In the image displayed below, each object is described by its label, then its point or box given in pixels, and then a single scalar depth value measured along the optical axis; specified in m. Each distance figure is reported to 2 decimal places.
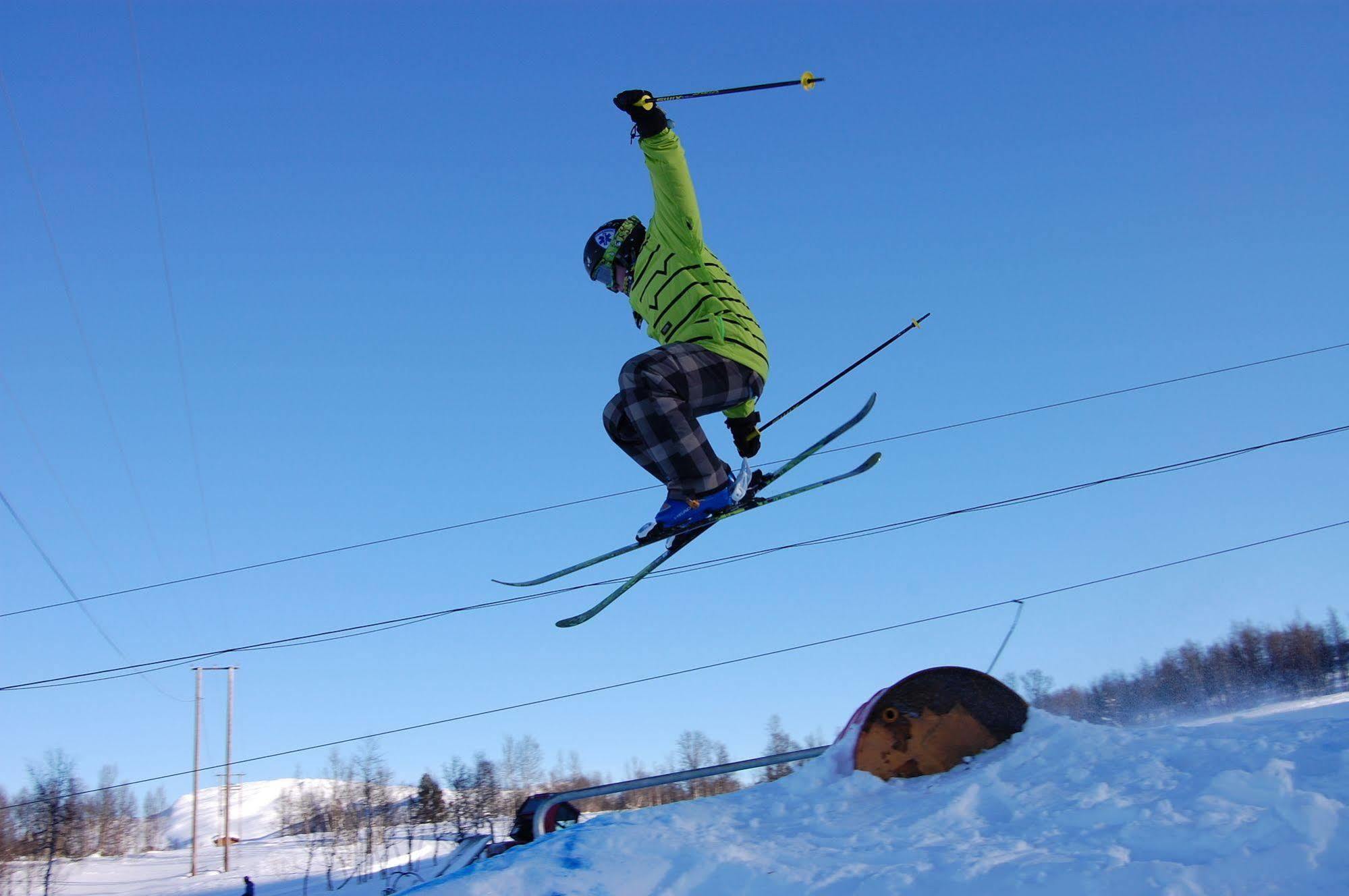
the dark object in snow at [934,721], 3.16
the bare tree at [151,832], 61.19
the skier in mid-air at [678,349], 4.05
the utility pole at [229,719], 31.38
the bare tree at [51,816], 35.59
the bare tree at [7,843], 32.77
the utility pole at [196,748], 30.08
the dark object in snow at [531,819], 3.31
